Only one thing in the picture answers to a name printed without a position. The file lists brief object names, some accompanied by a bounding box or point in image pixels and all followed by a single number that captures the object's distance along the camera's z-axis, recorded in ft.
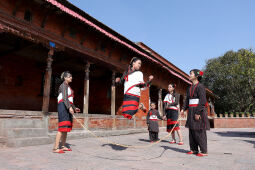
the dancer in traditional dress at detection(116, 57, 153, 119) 13.09
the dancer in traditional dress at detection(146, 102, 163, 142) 20.71
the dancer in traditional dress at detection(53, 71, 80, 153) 13.51
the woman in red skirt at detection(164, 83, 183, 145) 20.49
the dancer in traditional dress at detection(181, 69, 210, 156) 13.28
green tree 116.26
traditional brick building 20.66
